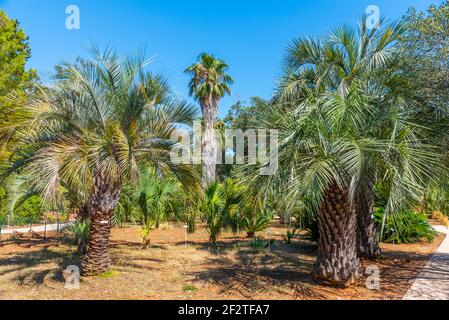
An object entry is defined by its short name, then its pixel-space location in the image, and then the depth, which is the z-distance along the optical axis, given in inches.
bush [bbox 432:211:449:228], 674.5
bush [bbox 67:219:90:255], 380.2
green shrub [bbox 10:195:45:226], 700.2
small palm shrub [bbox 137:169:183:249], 426.3
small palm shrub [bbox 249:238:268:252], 399.2
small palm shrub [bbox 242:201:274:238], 490.3
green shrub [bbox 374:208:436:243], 459.8
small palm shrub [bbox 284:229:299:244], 447.2
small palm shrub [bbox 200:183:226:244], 466.9
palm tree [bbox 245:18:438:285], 200.5
